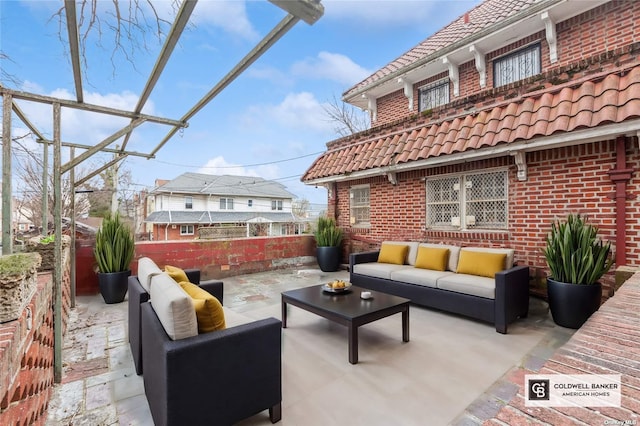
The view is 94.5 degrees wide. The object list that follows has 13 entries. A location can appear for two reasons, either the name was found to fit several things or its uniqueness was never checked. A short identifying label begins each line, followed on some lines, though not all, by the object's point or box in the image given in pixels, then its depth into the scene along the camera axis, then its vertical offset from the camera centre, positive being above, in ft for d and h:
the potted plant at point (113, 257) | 15.31 -2.15
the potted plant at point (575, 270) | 10.94 -2.23
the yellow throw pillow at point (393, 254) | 17.03 -2.34
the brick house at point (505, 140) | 11.64 +3.42
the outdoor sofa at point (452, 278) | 11.57 -2.97
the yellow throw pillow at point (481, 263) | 12.99 -2.28
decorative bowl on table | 12.14 -3.03
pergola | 4.56 +3.01
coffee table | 9.24 -3.26
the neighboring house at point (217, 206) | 64.07 +2.56
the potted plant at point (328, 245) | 23.11 -2.42
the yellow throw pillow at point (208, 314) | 6.21 -2.09
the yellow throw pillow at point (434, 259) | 15.06 -2.35
